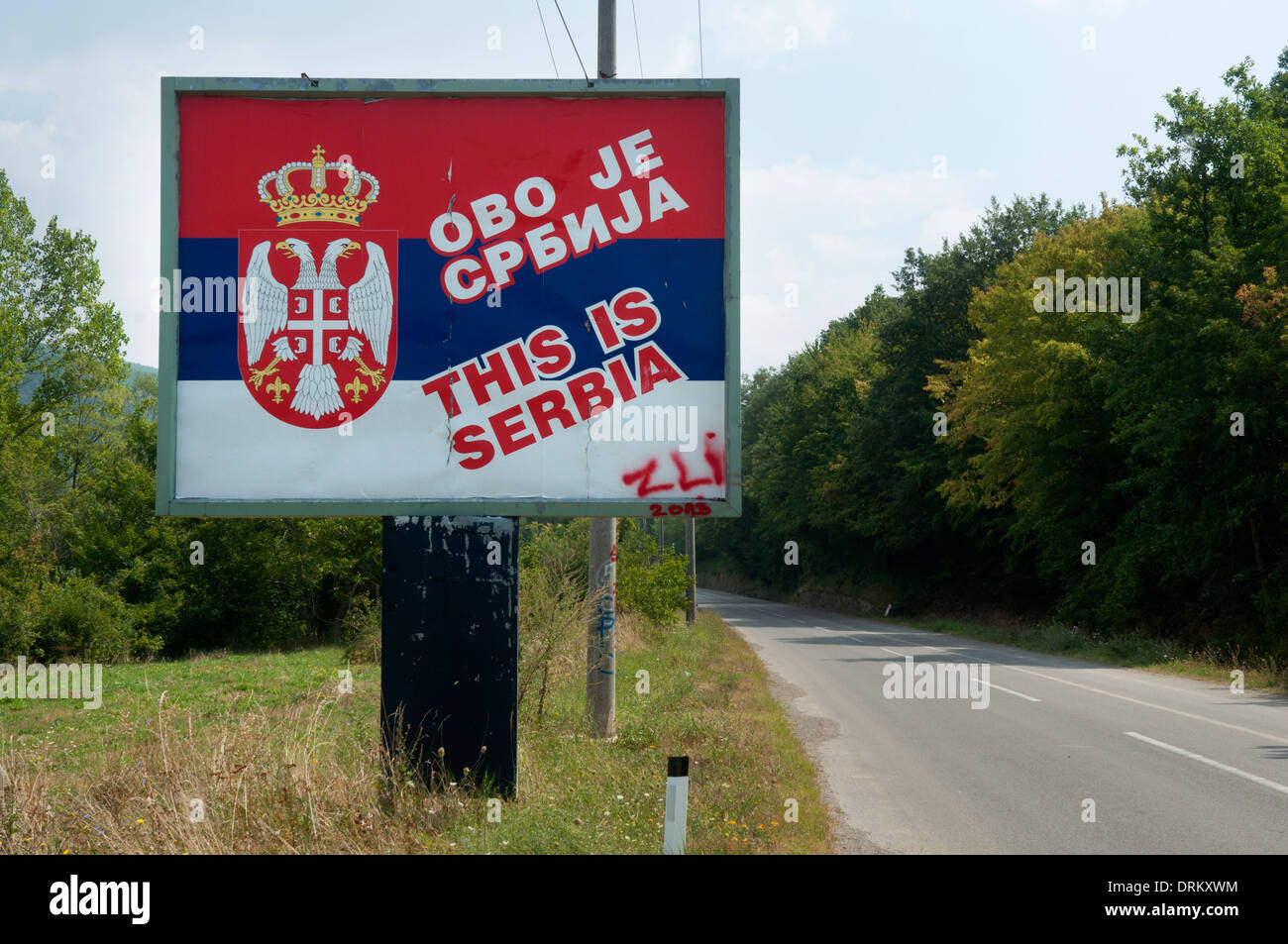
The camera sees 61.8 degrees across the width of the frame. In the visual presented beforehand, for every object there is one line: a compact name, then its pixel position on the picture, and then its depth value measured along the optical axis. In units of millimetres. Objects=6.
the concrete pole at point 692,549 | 31766
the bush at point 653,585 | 25781
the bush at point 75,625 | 32719
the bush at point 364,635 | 22938
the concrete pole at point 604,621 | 11688
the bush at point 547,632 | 11430
